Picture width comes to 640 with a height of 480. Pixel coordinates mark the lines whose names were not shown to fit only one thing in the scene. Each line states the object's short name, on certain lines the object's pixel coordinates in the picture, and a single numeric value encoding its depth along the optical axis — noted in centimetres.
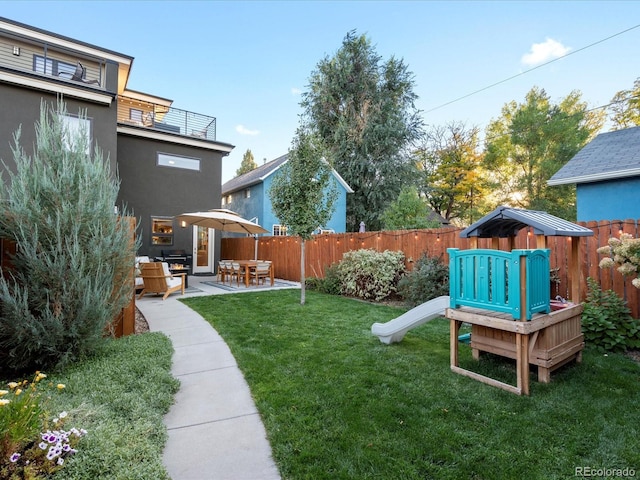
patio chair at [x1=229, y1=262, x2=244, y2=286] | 1073
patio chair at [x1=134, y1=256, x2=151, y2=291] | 829
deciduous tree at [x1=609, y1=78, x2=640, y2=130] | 1905
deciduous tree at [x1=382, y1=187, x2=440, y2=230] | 1138
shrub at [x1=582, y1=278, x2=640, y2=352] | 426
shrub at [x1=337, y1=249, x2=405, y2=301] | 812
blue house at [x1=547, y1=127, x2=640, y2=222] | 874
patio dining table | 1034
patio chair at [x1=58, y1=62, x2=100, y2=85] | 1076
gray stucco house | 954
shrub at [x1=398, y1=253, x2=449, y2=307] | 672
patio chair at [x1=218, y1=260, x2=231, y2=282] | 1132
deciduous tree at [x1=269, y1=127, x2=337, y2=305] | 738
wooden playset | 324
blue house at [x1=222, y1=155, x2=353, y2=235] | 1705
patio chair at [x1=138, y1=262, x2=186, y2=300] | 819
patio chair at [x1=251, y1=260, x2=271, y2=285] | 1056
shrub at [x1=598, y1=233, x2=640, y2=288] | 378
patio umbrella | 993
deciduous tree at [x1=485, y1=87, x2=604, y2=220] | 1992
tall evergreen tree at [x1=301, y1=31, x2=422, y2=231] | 2038
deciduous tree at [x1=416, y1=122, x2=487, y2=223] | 2509
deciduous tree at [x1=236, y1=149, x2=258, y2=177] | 4391
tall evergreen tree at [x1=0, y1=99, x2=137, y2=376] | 335
